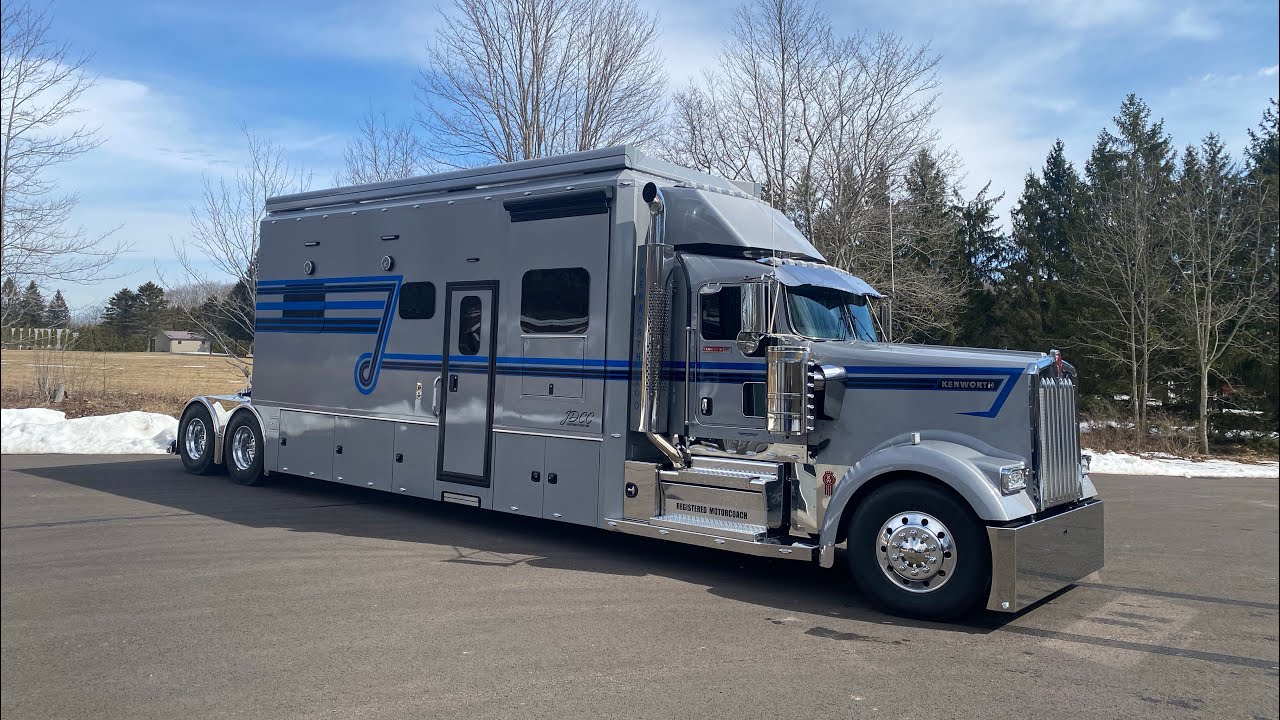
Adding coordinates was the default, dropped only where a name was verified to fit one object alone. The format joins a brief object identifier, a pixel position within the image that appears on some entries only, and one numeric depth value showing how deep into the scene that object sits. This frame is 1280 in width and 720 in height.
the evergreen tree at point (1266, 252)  20.77
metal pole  18.80
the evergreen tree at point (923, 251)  19.30
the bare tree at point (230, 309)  19.83
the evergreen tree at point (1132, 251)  20.42
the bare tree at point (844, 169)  19.22
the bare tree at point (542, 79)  20.30
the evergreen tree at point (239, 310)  20.44
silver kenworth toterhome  6.54
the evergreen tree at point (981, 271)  27.06
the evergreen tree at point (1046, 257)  26.48
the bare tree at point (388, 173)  22.69
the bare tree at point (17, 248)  14.36
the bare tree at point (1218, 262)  20.41
